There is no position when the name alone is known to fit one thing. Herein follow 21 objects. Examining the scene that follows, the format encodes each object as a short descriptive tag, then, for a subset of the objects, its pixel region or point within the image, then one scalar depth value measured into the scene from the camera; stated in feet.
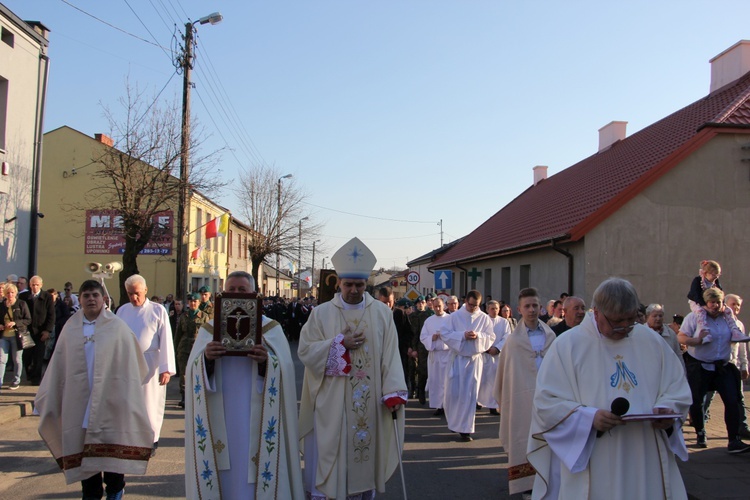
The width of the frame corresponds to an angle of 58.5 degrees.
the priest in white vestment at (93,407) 16.76
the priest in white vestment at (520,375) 20.23
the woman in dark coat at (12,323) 36.70
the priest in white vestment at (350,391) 17.25
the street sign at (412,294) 72.65
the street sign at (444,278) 83.15
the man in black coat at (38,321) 41.10
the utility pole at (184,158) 59.00
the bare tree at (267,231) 134.62
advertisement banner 99.91
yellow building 101.60
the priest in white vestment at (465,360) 31.04
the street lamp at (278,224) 135.95
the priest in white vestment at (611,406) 11.55
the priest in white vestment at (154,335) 25.08
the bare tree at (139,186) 58.13
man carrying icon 14.97
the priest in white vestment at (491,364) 35.68
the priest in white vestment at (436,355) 37.06
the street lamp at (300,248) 139.33
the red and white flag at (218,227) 90.17
